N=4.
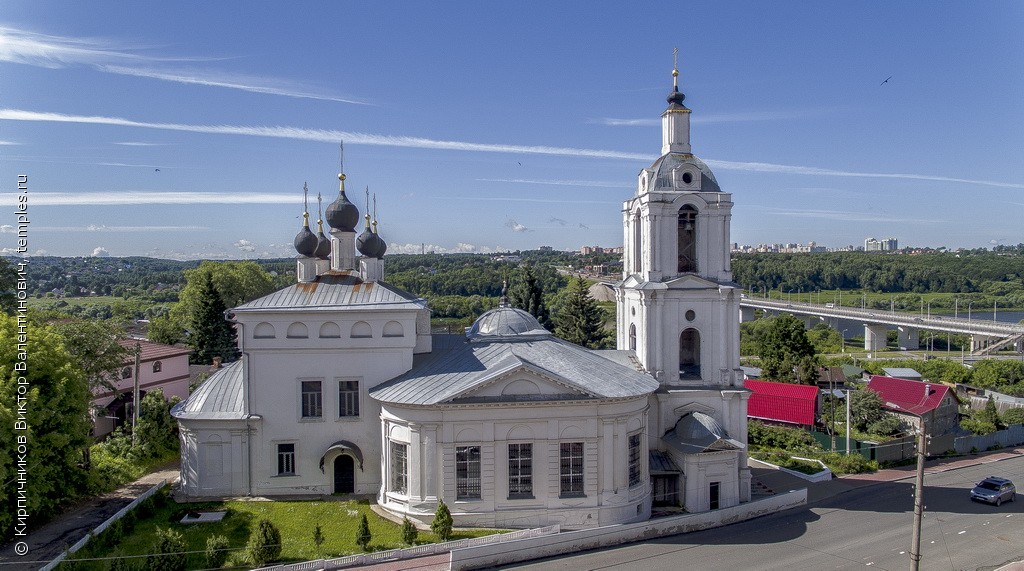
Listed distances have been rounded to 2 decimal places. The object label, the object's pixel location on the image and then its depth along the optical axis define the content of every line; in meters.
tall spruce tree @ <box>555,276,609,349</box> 52.64
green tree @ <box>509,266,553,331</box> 51.69
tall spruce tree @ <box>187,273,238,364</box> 50.31
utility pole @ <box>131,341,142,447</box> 31.38
